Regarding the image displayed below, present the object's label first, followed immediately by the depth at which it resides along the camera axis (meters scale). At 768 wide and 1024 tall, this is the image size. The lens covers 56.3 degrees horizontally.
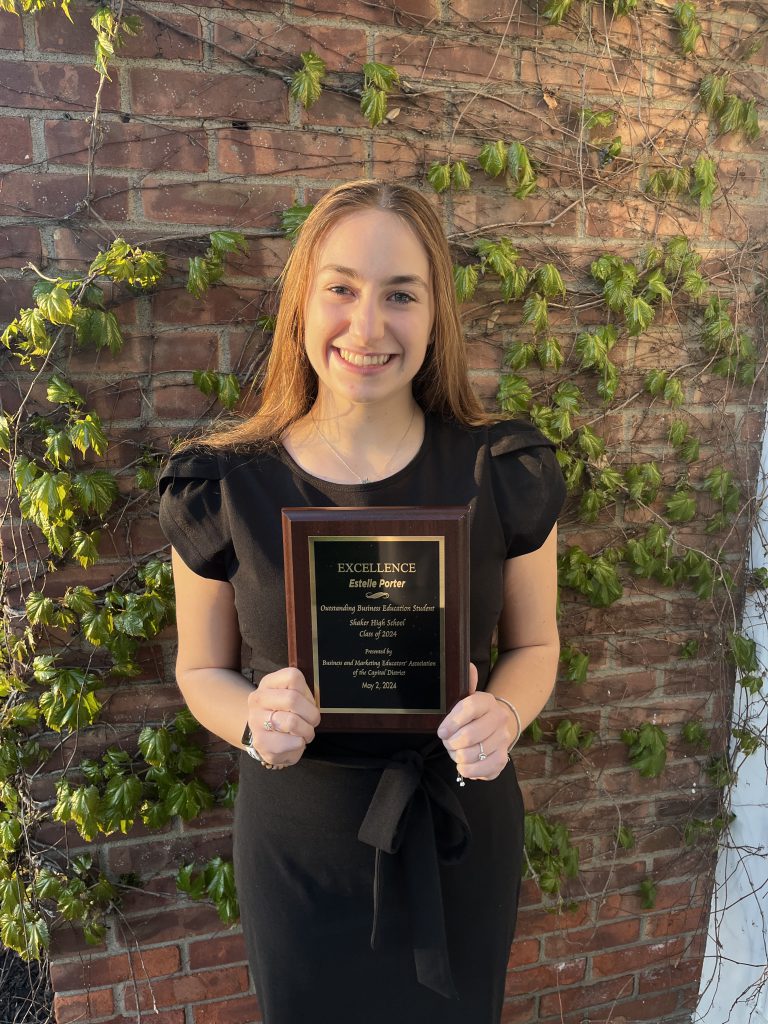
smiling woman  1.23
